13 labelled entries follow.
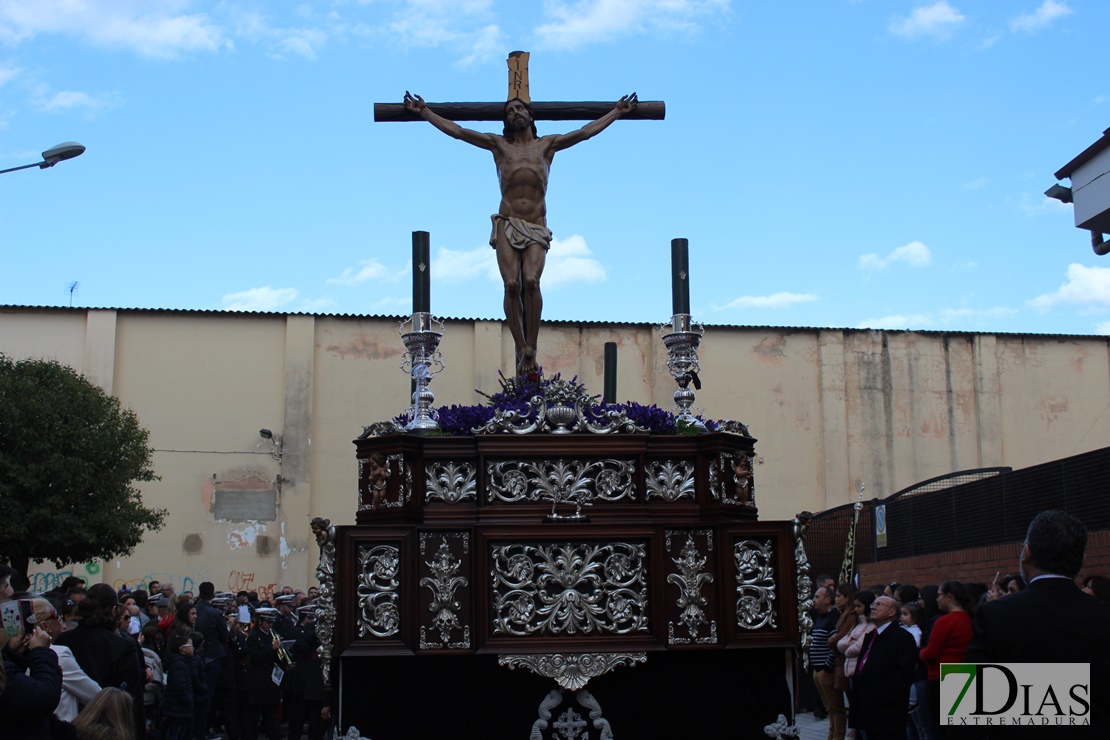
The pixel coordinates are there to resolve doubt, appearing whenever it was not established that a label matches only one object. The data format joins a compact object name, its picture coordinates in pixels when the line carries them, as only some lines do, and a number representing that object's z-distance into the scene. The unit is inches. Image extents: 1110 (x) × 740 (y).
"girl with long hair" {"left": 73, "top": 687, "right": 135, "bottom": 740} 190.9
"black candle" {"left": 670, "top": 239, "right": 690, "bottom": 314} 308.3
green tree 1066.7
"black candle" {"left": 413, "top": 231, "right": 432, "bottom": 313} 309.3
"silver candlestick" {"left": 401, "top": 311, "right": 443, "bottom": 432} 296.8
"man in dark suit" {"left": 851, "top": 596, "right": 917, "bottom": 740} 309.0
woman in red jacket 322.0
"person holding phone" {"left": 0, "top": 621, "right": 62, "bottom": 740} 195.3
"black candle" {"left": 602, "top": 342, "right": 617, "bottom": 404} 351.3
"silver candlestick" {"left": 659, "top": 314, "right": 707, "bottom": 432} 301.9
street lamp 590.9
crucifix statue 325.4
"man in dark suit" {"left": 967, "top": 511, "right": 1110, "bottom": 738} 152.9
